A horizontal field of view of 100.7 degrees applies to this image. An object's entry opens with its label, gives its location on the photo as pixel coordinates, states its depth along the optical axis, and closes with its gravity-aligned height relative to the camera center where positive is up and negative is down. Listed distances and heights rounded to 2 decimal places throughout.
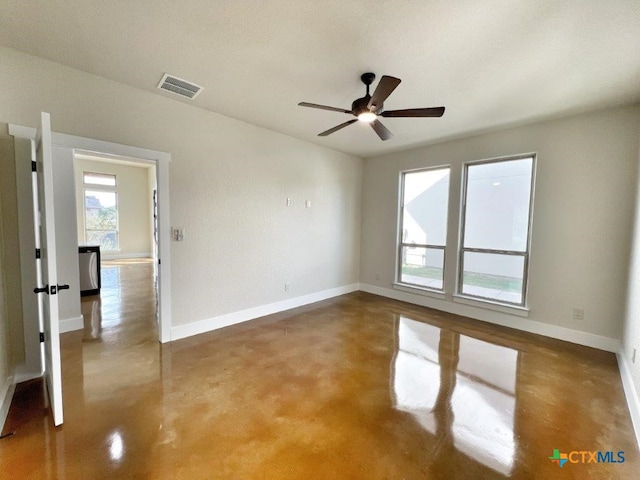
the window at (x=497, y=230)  3.71 -0.01
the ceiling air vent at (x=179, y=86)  2.55 +1.37
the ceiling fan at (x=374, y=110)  2.14 +1.04
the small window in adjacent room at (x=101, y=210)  8.48 +0.31
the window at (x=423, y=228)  4.56 -0.01
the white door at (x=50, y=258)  1.70 -0.26
